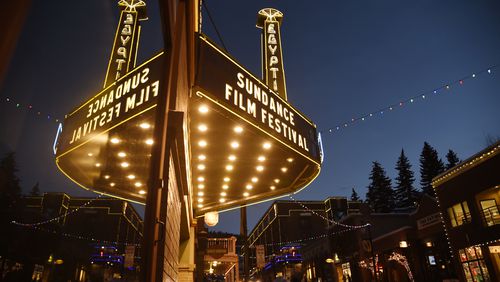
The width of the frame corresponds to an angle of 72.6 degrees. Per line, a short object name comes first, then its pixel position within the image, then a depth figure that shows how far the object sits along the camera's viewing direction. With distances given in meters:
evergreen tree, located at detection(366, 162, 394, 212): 77.69
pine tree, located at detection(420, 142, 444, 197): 68.81
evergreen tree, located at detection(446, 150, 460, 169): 66.96
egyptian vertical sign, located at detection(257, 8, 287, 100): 10.62
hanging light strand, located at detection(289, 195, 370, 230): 38.88
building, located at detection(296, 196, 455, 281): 28.19
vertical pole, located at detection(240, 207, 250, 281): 22.53
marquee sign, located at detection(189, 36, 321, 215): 6.60
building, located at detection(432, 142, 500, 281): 21.03
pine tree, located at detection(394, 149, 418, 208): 76.50
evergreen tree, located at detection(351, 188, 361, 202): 94.19
